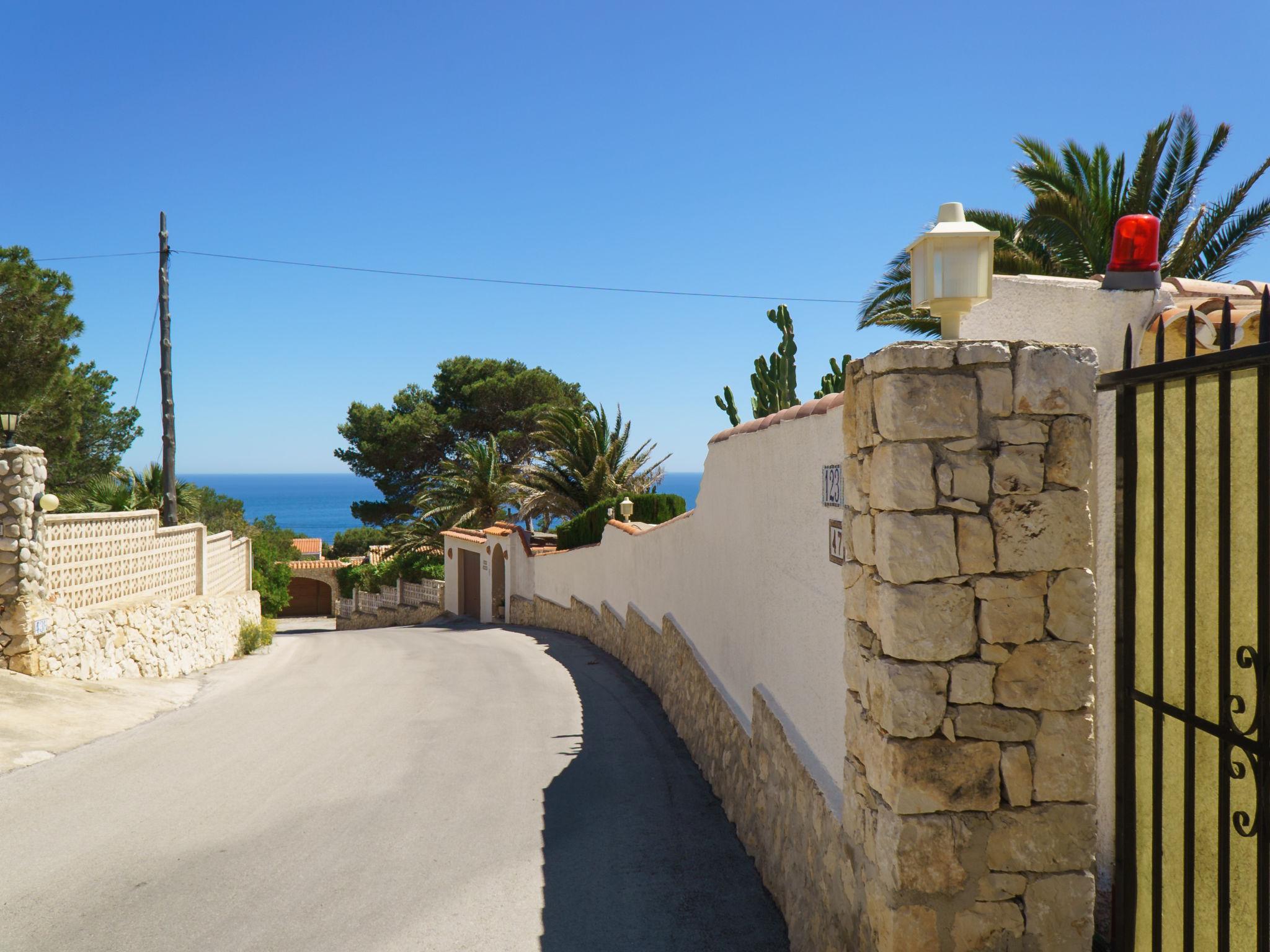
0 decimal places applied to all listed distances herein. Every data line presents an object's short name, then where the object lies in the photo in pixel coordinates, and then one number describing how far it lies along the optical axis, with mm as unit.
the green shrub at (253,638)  19203
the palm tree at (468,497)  33000
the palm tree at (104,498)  22308
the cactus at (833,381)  18469
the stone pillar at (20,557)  10625
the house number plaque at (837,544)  4555
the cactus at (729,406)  21259
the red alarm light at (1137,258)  4566
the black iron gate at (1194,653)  2840
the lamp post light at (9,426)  10977
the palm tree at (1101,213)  14352
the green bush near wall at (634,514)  21031
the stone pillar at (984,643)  3506
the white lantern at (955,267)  3691
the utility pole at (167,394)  19375
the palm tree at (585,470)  26578
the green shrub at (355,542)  56875
